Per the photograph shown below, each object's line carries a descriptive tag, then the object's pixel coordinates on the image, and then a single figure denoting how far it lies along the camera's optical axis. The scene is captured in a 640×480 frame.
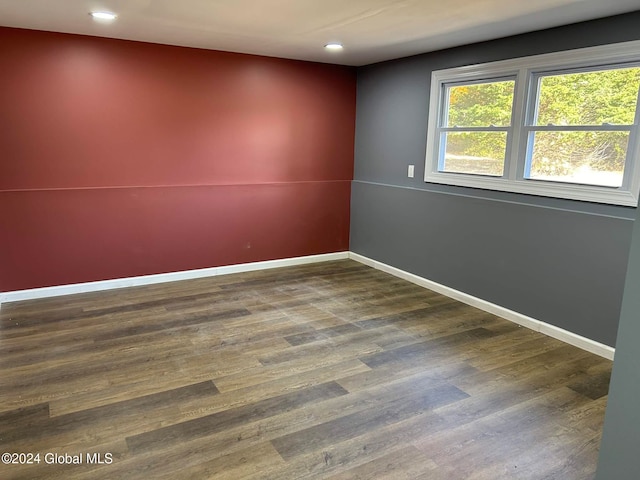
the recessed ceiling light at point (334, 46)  4.14
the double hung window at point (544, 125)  3.09
